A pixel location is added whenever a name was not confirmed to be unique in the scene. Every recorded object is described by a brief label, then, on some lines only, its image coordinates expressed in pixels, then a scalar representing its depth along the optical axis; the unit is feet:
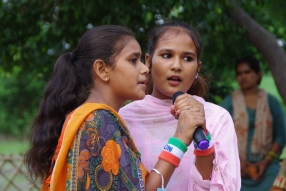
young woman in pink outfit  12.76
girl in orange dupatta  10.83
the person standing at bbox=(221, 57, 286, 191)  28.49
